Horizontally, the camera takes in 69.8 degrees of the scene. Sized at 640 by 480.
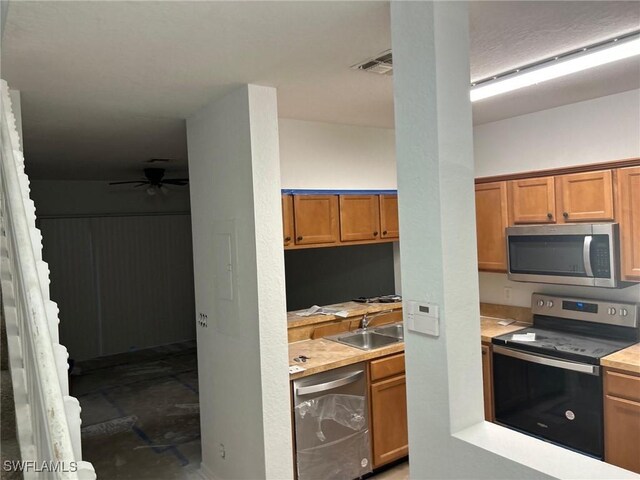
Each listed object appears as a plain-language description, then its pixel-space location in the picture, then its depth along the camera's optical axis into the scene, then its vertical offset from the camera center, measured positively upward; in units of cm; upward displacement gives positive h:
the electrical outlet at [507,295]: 398 -64
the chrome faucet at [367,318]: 388 -77
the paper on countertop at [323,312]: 375 -68
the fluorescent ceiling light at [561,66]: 210 +78
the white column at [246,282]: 269 -31
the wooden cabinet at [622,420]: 261 -118
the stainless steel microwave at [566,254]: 295 -24
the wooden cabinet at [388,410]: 321 -131
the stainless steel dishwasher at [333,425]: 289 -128
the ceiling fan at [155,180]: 578 +73
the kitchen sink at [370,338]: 370 -91
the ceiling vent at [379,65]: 224 +83
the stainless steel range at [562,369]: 284 -98
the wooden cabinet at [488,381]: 340 -118
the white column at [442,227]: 157 -1
